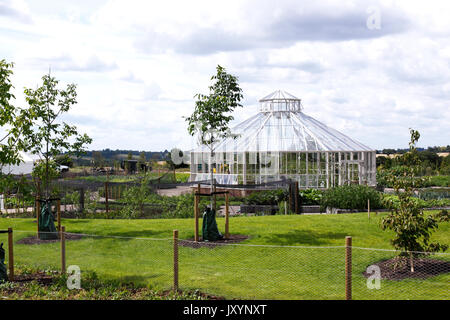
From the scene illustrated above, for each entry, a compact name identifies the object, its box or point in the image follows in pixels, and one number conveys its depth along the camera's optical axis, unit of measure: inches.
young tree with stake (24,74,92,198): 676.1
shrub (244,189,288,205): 975.6
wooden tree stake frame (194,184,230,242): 568.2
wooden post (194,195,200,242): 563.1
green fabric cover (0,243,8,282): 447.8
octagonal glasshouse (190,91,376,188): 1304.1
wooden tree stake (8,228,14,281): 454.9
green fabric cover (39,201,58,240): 635.3
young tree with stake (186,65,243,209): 626.8
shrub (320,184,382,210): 900.6
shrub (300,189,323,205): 1005.8
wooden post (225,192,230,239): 605.6
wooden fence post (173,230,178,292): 402.9
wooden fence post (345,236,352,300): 350.6
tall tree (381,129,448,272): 460.8
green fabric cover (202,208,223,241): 589.6
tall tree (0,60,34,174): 505.0
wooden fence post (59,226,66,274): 457.7
